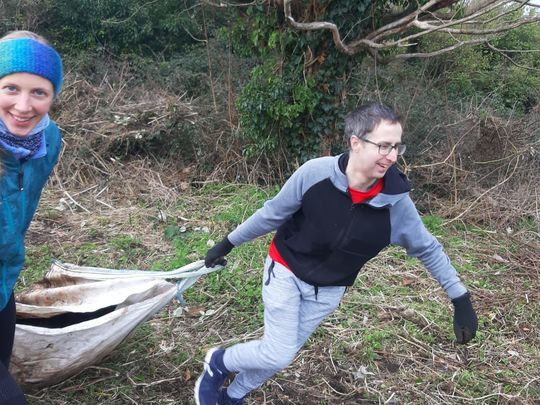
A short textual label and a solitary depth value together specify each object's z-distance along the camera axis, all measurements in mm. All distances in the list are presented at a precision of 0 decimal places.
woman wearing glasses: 2553
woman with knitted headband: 2025
